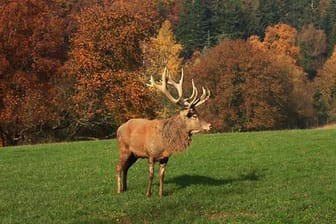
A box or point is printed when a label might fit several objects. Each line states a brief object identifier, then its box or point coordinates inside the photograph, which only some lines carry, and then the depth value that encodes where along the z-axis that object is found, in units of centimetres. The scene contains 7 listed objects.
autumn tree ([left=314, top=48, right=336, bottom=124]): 7794
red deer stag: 1398
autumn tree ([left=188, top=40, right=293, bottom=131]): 6006
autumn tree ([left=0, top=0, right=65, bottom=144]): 3759
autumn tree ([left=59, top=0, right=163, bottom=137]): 3912
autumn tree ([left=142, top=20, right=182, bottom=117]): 6274
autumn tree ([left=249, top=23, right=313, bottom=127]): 6994
